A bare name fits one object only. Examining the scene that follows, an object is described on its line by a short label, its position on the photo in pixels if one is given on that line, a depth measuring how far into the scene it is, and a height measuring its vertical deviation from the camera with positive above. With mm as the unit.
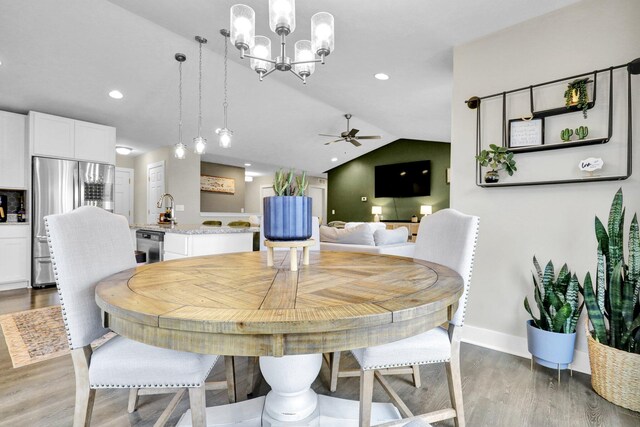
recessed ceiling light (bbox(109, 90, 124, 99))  4344 +1591
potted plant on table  1340 -37
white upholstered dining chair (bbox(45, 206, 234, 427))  1068 -513
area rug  2242 -1058
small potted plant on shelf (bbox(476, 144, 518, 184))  2332 +369
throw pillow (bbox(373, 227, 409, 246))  3873 -350
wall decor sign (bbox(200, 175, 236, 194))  8531 +679
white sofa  3859 -405
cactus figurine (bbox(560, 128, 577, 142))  2107 +509
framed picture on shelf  2244 +566
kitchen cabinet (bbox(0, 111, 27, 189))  4145 +768
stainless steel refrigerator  4262 +219
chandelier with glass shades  1723 +1046
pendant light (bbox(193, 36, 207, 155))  3613 +766
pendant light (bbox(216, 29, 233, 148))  3467 +813
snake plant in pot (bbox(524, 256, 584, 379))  1930 -691
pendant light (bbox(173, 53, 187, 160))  3830 +1858
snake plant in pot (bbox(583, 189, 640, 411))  1630 -577
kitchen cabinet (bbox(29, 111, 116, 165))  4266 +1006
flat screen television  8668 +855
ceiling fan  6274 +1485
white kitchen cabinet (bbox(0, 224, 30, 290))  4098 -655
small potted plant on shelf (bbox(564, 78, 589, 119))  2033 +756
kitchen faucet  4012 -145
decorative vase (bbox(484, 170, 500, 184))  2416 +251
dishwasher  3469 -417
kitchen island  2980 -330
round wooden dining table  726 -262
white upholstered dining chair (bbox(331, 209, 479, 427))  1207 -550
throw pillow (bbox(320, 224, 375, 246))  3939 -344
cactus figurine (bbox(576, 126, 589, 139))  2033 +511
